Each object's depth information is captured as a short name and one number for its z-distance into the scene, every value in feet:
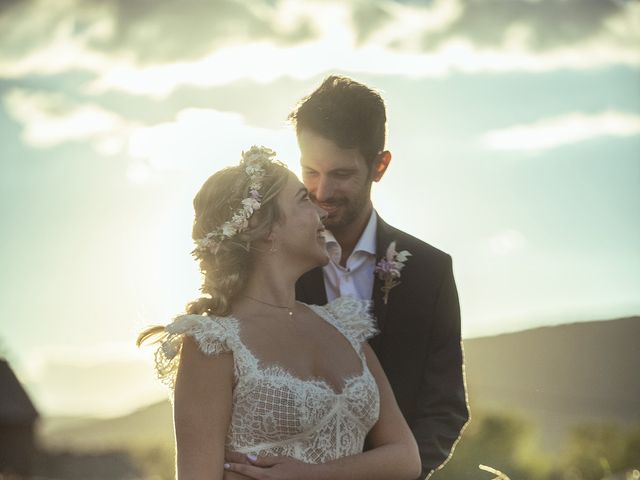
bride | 15.62
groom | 20.89
